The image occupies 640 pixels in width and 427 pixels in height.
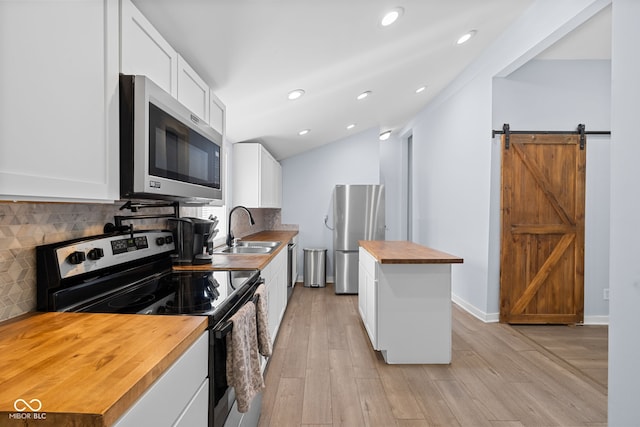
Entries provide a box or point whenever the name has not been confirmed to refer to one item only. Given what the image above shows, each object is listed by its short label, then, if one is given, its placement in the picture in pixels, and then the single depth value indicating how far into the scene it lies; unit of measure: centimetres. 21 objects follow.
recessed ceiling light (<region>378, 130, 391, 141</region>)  713
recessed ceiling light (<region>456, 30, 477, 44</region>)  319
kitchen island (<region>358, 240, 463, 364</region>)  271
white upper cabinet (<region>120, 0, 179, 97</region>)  122
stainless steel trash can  554
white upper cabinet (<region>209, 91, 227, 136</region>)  224
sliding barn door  369
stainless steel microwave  121
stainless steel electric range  118
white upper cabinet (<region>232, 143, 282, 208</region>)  412
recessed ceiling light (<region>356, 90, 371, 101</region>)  387
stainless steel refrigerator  529
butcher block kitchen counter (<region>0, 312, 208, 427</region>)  60
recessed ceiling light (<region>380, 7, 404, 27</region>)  229
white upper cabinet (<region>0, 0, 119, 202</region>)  79
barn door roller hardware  367
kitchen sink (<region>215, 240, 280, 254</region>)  317
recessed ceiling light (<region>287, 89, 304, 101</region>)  306
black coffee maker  208
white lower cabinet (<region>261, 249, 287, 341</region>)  260
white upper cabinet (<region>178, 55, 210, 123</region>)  175
